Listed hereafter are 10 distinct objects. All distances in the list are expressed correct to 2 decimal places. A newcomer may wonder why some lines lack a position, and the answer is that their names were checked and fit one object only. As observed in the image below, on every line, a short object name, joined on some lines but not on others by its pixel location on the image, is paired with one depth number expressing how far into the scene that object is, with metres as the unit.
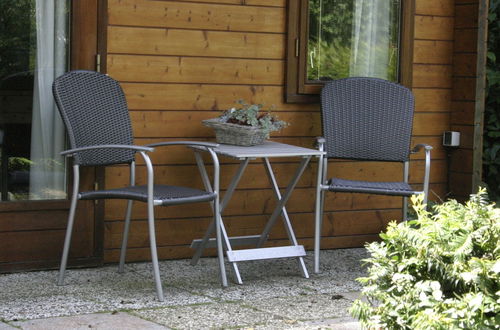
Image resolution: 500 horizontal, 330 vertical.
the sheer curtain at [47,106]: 8.74
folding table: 8.54
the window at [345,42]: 9.98
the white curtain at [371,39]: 10.53
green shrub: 4.69
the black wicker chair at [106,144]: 7.85
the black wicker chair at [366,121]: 9.66
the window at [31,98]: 8.61
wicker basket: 8.81
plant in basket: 8.82
